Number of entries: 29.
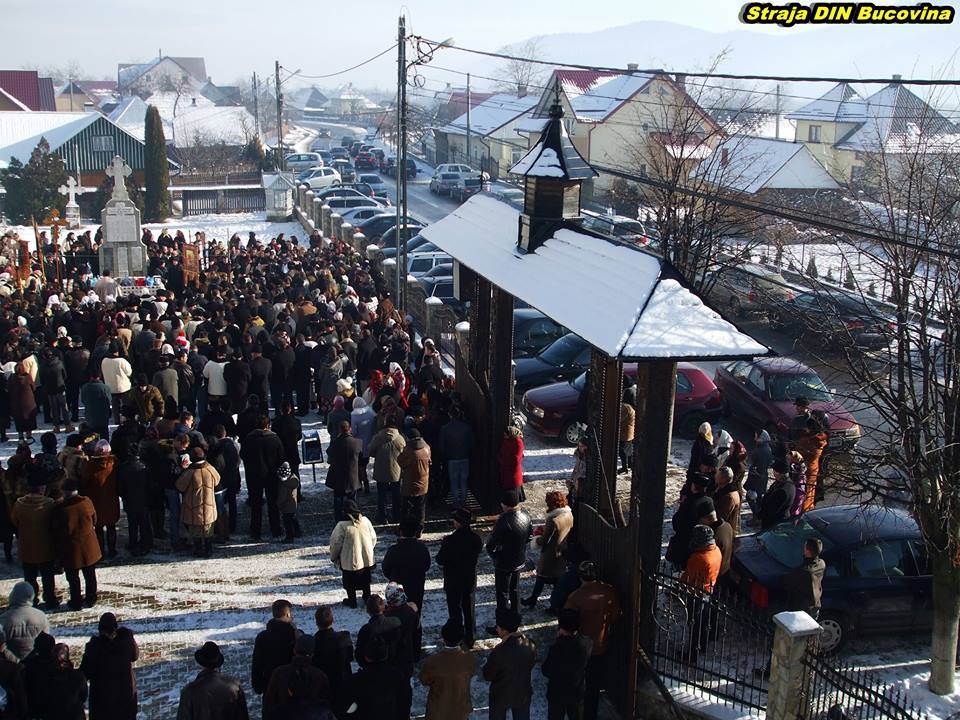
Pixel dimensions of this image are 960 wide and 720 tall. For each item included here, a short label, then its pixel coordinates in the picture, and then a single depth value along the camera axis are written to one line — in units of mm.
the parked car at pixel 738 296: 24656
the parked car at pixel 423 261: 27781
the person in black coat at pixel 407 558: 9047
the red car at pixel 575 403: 15617
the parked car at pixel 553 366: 17672
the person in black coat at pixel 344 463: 11422
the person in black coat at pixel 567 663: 7730
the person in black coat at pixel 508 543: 9516
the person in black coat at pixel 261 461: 11164
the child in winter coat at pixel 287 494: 11219
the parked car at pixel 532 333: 19859
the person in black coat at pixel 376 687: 7027
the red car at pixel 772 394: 16047
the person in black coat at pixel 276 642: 7660
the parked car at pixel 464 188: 49812
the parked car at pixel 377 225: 35406
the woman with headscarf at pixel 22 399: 14008
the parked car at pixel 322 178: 49375
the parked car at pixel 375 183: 50344
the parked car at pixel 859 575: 9609
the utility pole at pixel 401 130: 21297
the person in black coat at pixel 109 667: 7449
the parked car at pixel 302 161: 58156
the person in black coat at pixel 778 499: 11445
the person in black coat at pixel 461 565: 9055
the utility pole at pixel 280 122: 47388
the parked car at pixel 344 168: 55469
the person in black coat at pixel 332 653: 7551
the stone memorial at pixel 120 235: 26906
